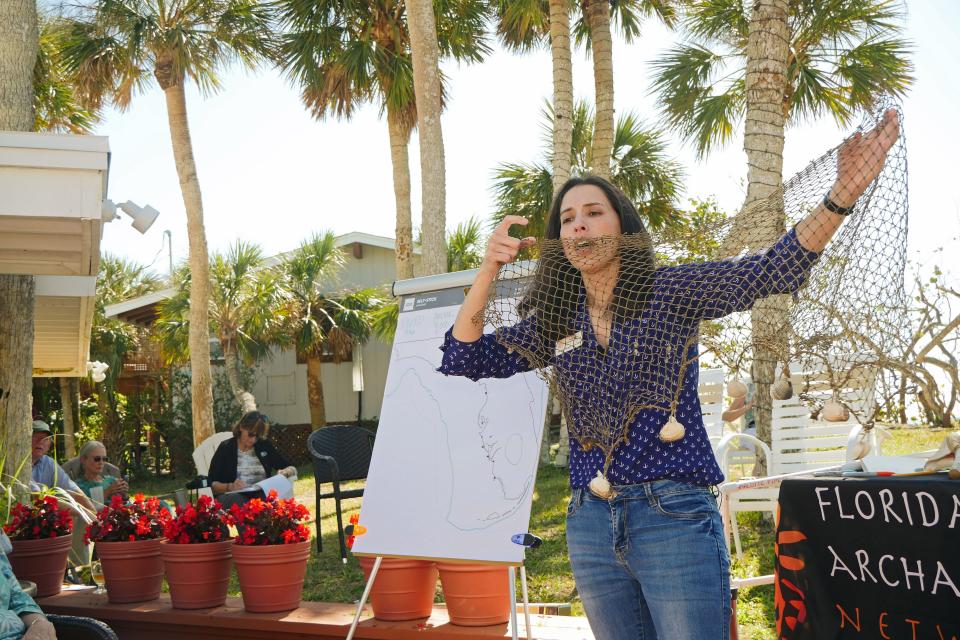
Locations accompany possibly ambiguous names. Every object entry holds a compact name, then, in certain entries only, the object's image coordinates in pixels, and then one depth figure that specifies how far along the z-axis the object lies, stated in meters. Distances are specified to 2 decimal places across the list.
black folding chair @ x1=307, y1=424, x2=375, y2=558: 7.94
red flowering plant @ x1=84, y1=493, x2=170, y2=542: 4.72
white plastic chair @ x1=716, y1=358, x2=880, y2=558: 5.27
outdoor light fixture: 5.42
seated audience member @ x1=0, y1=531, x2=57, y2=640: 3.21
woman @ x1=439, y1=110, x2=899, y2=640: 1.75
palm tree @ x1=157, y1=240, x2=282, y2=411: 15.68
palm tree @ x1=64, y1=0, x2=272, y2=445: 11.77
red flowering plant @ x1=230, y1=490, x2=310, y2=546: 4.33
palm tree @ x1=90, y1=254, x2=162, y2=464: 15.24
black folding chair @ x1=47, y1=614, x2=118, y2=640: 3.31
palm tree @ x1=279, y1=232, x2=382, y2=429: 16.70
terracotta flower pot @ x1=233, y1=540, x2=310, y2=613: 4.26
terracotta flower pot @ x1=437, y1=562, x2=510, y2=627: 3.76
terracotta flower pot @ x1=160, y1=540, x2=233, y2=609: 4.43
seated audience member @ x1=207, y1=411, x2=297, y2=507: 7.52
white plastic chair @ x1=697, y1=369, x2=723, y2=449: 6.79
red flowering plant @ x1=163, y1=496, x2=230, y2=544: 4.50
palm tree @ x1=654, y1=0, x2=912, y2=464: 6.37
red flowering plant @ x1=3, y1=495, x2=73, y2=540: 4.84
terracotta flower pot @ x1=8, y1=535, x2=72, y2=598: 4.79
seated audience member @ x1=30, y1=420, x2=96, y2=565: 6.84
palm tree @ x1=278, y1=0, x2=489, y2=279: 11.55
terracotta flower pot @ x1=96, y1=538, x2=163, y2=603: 4.63
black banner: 2.28
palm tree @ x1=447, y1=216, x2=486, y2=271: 15.25
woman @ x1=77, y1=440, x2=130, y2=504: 7.58
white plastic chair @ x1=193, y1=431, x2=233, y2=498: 9.95
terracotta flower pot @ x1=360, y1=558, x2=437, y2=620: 3.94
